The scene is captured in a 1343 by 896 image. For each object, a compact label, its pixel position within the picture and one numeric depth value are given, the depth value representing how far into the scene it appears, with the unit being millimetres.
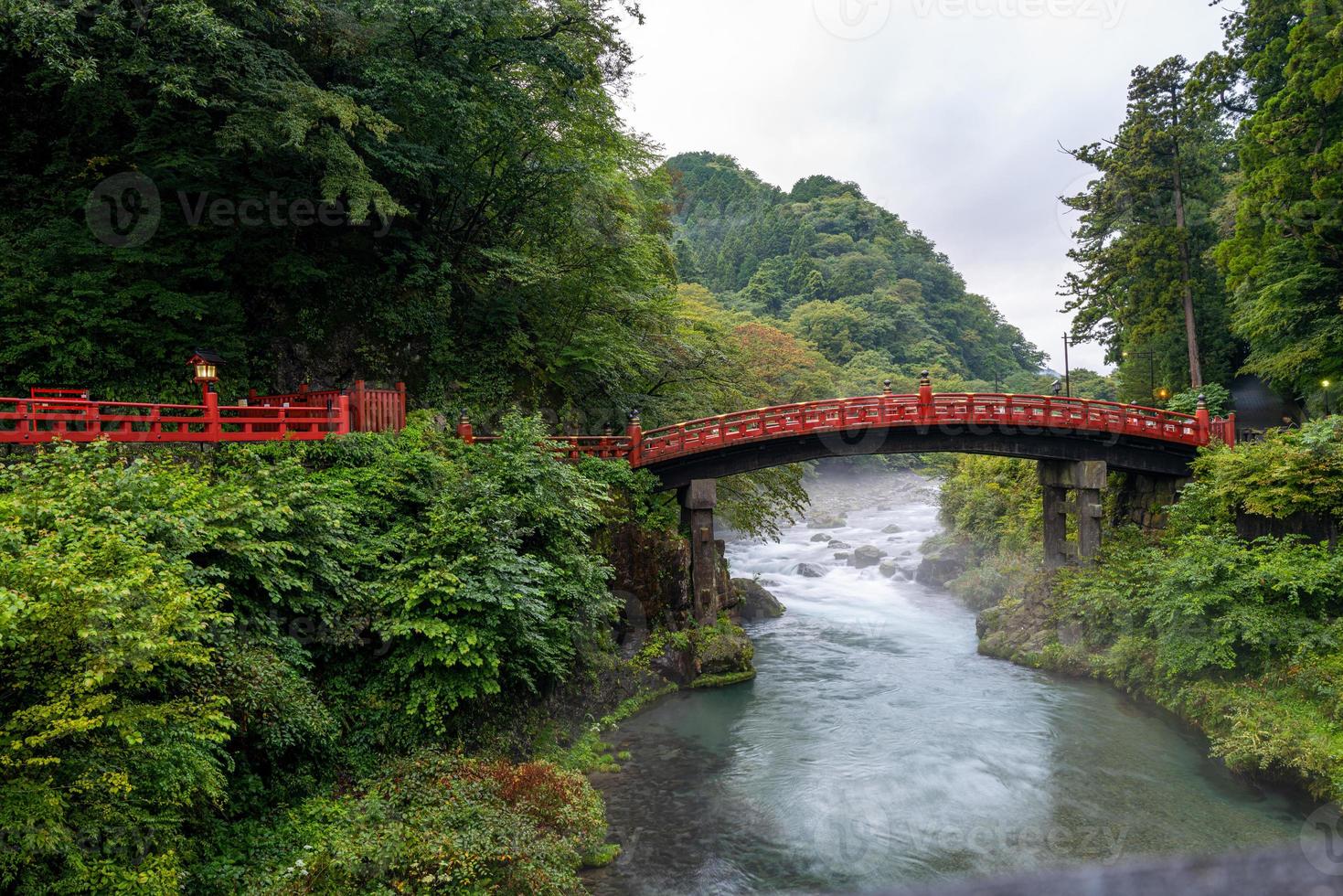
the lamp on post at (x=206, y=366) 15297
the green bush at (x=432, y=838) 8312
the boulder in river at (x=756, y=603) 28592
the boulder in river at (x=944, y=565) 33844
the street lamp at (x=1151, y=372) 30578
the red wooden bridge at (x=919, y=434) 20672
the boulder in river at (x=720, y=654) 19812
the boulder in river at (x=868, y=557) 38094
